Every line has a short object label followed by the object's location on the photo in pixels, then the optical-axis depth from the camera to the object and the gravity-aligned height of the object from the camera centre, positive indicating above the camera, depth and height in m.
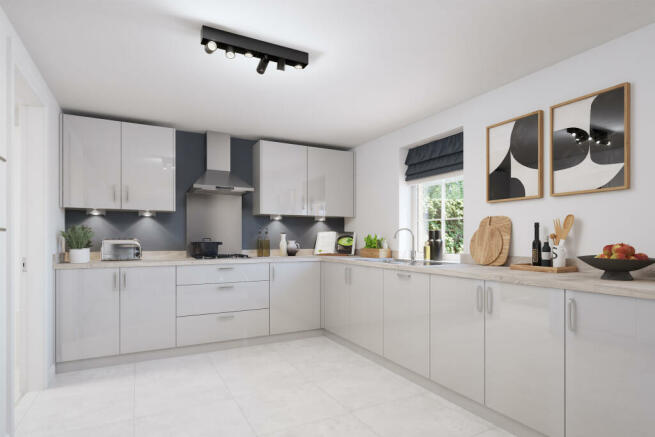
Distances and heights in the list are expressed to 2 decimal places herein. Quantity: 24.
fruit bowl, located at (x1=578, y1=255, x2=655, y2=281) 1.83 -0.23
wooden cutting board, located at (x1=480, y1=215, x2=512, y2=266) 2.91 -0.13
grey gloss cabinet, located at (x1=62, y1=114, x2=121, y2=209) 3.54 +0.54
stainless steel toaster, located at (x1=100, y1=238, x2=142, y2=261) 3.65 -0.31
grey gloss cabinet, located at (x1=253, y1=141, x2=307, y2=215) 4.47 +0.48
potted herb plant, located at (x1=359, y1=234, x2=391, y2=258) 4.25 -0.35
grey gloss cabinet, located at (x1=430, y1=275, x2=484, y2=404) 2.37 -0.77
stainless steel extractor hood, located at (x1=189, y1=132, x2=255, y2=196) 4.11 +0.53
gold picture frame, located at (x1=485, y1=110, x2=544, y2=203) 2.69 +0.49
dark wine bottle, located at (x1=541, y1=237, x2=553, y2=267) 2.52 -0.25
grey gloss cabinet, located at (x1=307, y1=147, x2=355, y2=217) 4.75 +0.47
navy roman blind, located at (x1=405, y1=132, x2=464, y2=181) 3.53 +0.61
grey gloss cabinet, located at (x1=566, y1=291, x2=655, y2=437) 1.59 -0.66
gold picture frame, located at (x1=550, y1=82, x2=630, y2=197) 2.21 +0.48
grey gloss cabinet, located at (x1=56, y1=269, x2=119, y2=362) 3.22 -0.83
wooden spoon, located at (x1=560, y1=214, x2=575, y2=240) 2.48 -0.04
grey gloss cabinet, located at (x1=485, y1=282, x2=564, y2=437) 1.92 -0.75
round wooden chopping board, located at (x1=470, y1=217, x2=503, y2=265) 2.97 -0.20
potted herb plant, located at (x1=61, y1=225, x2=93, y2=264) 3.37 -0.23
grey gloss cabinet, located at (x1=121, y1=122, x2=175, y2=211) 3.80 +0.53
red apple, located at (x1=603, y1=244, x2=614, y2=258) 2.00 -0.17
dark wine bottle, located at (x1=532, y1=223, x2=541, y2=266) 2.62 -0.22
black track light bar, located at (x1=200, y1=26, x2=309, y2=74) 2.21 +1.06
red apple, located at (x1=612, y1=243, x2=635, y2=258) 1.91 -0.16
